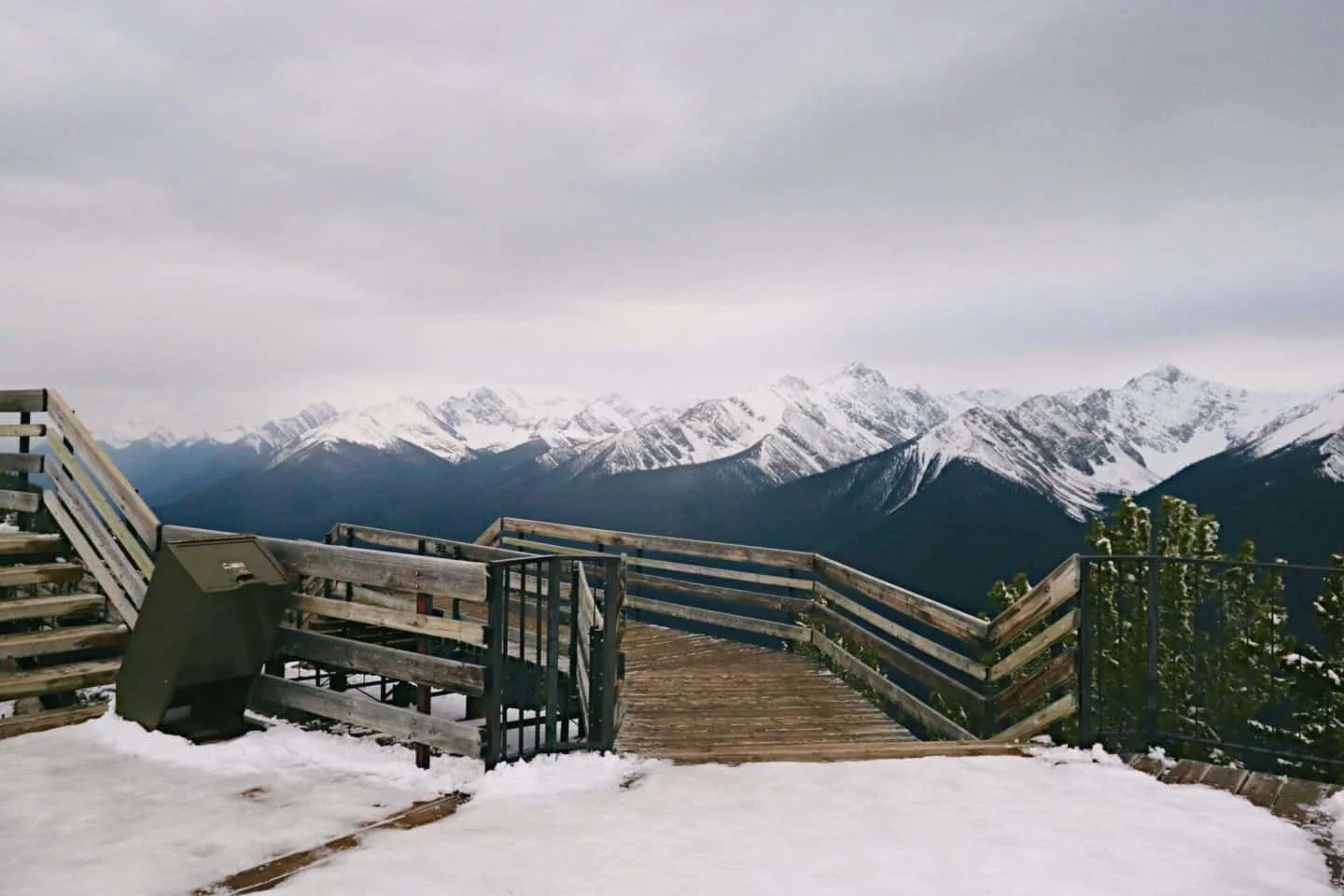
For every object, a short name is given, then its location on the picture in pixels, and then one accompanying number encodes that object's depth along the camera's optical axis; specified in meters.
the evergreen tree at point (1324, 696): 20.08
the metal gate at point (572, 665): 5.59
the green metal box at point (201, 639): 6.03
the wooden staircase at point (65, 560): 7.19
